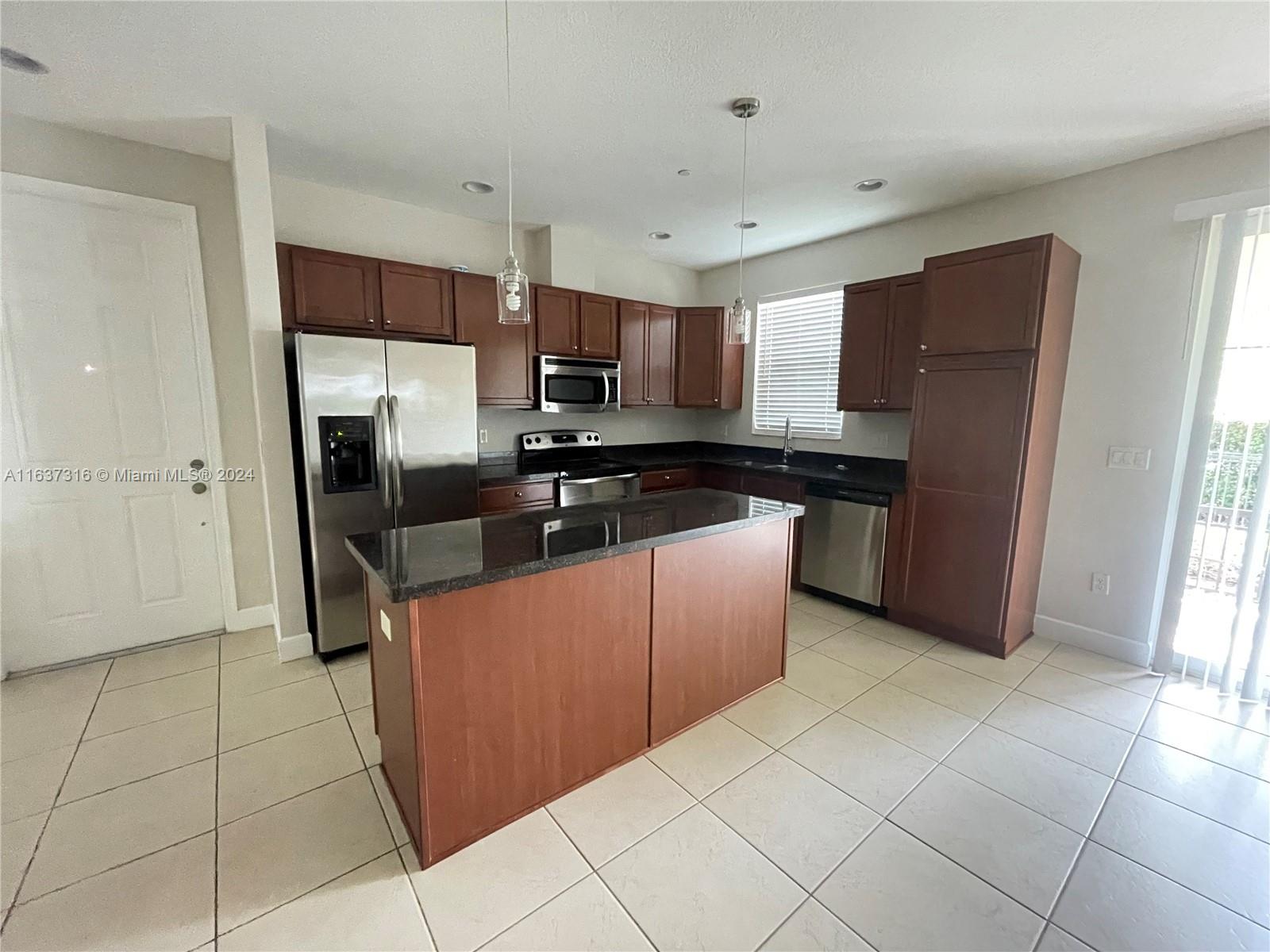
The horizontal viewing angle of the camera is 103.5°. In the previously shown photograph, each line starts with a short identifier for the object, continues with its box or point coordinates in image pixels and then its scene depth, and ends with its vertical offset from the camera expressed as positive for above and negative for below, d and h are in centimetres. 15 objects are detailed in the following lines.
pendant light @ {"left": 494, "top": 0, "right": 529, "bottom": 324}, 177 +44
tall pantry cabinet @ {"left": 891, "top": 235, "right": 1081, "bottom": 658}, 269 -9
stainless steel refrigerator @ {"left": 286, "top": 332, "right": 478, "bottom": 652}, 266 -18
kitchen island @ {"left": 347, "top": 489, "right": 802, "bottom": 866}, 150 -81
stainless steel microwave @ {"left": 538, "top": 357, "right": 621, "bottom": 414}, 389 +23
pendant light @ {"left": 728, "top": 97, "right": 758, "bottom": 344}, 225 +47
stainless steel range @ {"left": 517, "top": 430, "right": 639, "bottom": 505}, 386 -43
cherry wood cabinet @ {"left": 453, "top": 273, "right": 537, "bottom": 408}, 346 +50
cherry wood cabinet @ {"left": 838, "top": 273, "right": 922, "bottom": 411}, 337 +52
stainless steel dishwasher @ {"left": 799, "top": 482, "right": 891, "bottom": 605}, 336 -87
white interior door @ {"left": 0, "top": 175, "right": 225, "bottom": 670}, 254 -9
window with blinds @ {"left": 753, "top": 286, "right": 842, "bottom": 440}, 421 +47
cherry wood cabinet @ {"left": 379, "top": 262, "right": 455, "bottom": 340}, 316 +73
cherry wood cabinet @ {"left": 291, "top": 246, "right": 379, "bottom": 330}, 288 +72
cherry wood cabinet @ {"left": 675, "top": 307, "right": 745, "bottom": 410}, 471 +53
